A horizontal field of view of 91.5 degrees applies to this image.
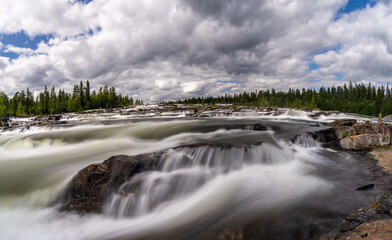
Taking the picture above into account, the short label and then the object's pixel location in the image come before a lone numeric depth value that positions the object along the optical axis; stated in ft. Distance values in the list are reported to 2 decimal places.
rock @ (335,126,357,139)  40.48
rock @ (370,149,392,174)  24.97
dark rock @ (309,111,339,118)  101.51
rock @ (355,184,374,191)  19.69
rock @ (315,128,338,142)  40.31
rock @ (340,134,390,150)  35.19
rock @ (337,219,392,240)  10.58
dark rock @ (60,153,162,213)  17.34
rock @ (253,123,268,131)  46.39
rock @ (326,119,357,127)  46.97
